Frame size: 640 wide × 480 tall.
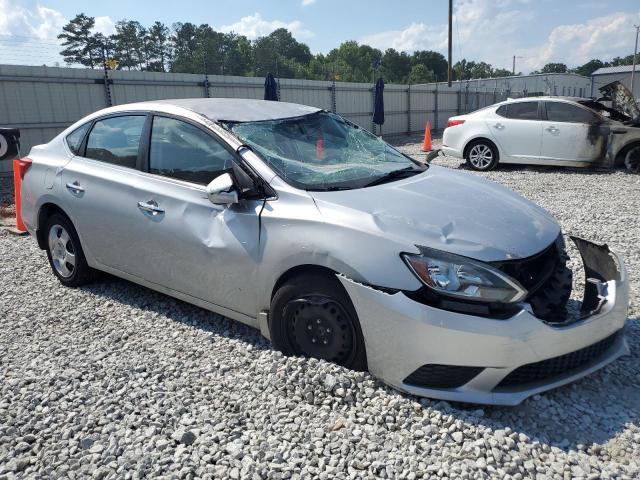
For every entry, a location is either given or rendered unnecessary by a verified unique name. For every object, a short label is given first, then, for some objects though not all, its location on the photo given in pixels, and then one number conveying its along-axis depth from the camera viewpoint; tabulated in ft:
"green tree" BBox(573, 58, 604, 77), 395.12
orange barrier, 15.85
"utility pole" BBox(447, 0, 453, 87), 110.83
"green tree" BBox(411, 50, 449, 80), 374.22
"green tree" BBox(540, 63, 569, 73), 368.07
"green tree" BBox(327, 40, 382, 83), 361.96
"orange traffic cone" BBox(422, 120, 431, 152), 54.58
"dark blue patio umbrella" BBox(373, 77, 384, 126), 63.72
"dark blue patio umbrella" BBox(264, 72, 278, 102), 48.88
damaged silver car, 8.48
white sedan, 34.78
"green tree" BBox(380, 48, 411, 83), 371.56
